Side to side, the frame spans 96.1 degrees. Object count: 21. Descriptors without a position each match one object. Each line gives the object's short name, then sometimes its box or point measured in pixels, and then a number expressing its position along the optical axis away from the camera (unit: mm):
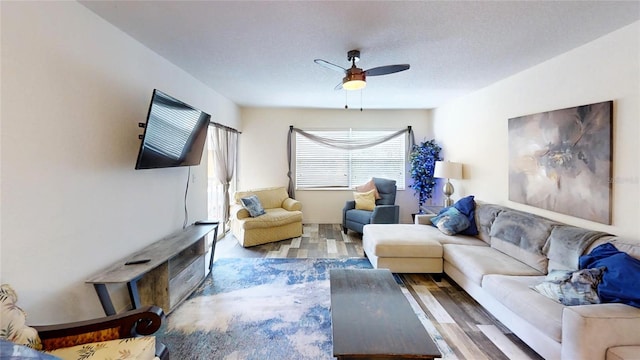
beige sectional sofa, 1617
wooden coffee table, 1564
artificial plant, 5680
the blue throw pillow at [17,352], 1170
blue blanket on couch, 1707
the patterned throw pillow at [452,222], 3654
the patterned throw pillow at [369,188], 5625
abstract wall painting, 2420
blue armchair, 4922
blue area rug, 2176
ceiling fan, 2765
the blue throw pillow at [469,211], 3676
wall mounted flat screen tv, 2354
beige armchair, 4680
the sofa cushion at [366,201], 5426
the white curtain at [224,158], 4852
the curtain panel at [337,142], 6234
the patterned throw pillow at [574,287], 1892
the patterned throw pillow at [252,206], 4777
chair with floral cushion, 1369
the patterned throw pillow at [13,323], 1336
